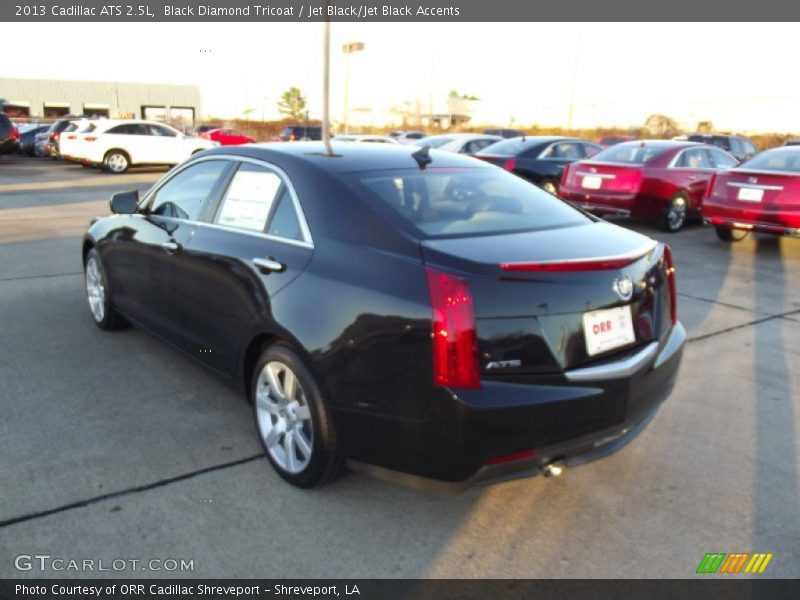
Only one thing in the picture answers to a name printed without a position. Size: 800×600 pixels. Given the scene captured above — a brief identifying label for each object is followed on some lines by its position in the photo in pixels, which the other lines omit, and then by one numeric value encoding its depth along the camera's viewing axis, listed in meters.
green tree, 89.19
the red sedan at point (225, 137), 29.75
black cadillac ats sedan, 2.62
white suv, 21.81
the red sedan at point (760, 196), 8.93
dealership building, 69.50
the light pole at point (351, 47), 21.39
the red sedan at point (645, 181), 10.95
